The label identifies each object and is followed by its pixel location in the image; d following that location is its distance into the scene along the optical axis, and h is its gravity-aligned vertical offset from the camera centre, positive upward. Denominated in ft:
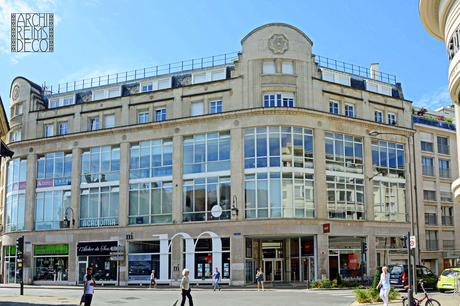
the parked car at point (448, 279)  106.32 -6.56
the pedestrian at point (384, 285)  70.13 -4.97
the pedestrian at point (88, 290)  68.33 -5.06
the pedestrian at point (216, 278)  124.04 -6.97
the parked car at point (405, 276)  114.11 -6.45
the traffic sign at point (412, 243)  79.46 -0.03
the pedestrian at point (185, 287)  71.61 -5.08
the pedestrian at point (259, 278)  123.47 -6.99
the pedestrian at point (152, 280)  135.70 -7.93
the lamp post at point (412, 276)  66.14 -4.45
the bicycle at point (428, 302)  66.13 -6.57
